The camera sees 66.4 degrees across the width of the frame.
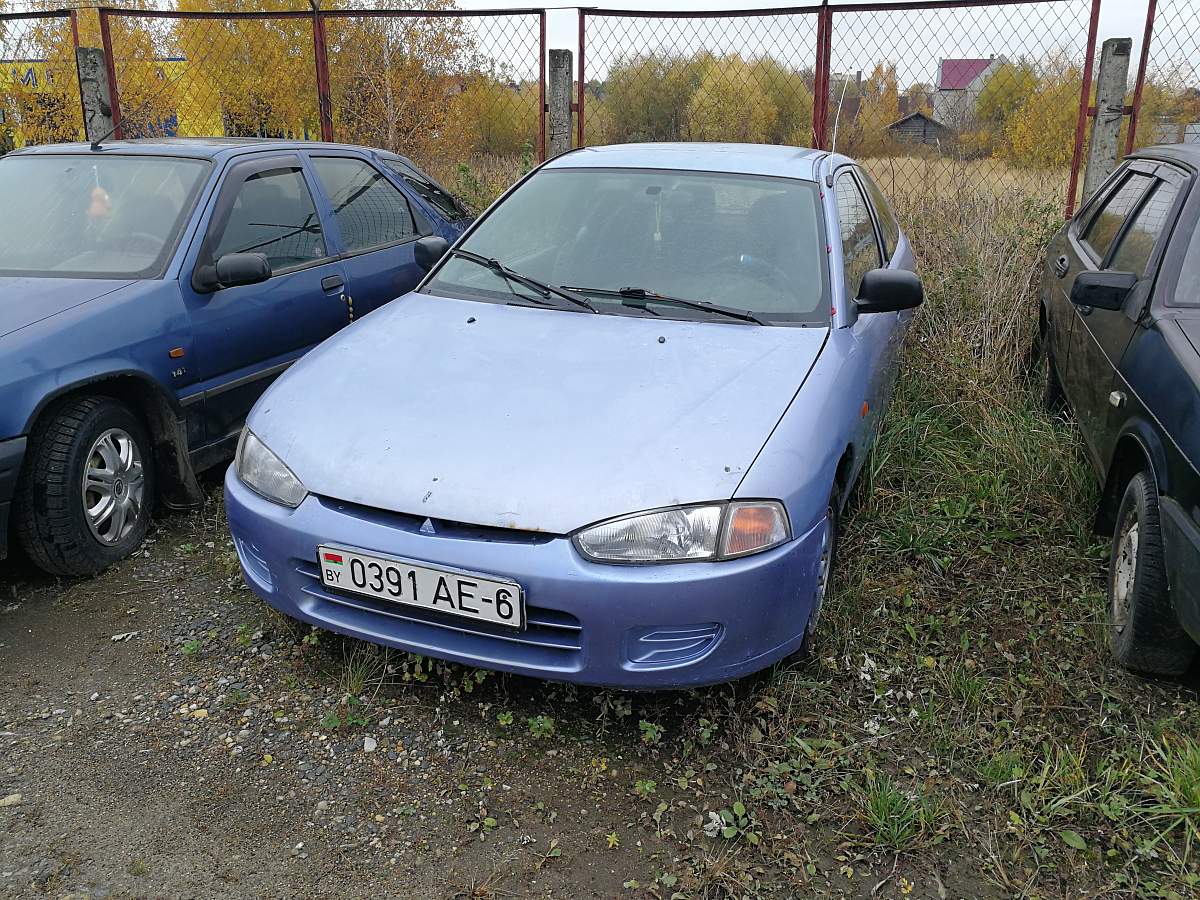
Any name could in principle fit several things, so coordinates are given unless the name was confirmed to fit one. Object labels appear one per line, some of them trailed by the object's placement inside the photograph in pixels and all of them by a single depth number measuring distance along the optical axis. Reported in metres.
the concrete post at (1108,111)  6.41
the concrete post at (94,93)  8.03
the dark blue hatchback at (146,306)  3.28
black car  2.61
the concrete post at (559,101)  7.44
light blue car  2.36
